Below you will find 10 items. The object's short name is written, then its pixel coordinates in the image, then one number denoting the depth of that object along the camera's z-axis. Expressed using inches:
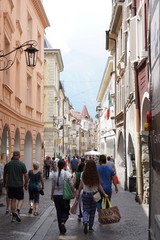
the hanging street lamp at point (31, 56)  496.7
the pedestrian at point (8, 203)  435.5
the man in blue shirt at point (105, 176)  409.4
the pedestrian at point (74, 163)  1076.2
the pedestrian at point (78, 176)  446.4
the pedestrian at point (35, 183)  467.8
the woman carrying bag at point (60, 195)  360.8
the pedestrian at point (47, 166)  1148.6
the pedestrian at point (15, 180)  425.7
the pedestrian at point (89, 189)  366.9
